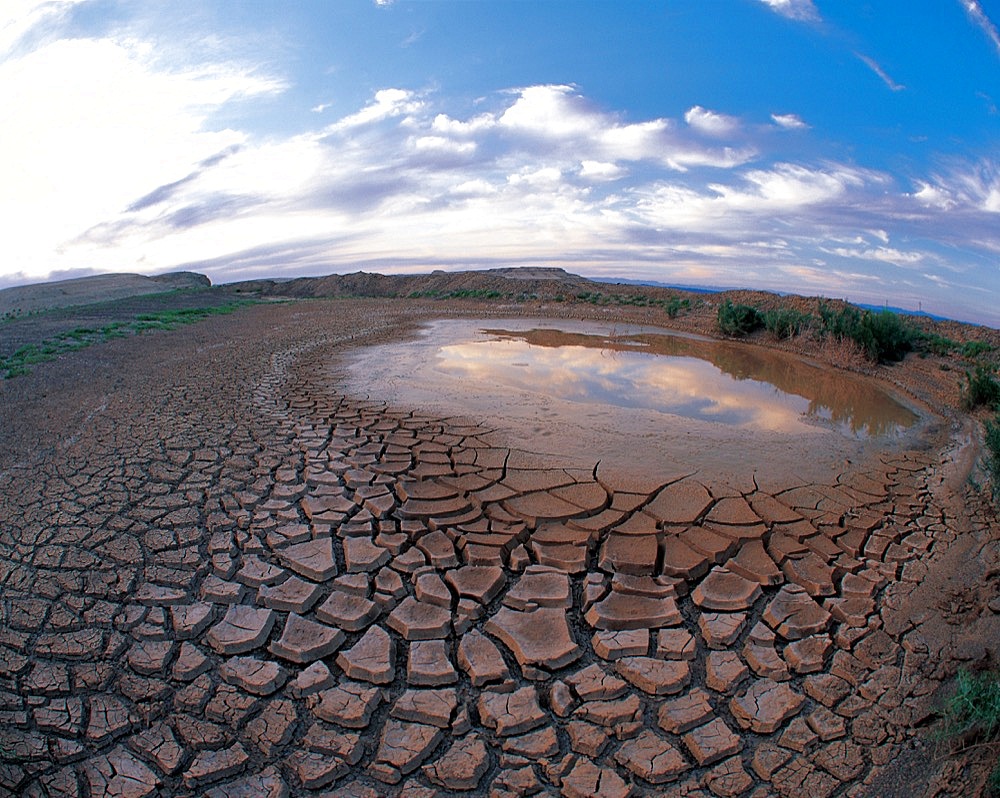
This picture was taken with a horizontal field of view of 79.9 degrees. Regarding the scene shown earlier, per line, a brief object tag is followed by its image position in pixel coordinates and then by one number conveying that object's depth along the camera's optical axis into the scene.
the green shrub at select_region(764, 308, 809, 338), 12.88
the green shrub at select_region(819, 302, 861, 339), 11.05
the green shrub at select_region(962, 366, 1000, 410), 7.02
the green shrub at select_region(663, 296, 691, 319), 17.34
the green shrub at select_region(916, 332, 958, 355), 10.56
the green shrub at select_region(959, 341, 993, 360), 10.12
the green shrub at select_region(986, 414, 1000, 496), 4.32
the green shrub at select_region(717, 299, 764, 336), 13.82
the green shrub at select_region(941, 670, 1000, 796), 2.16
